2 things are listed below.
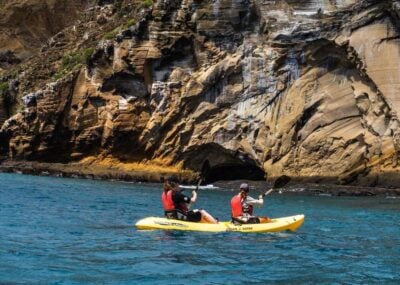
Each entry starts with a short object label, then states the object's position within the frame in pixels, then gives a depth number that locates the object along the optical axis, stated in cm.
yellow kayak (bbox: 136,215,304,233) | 1928
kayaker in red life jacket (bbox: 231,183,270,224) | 1939
